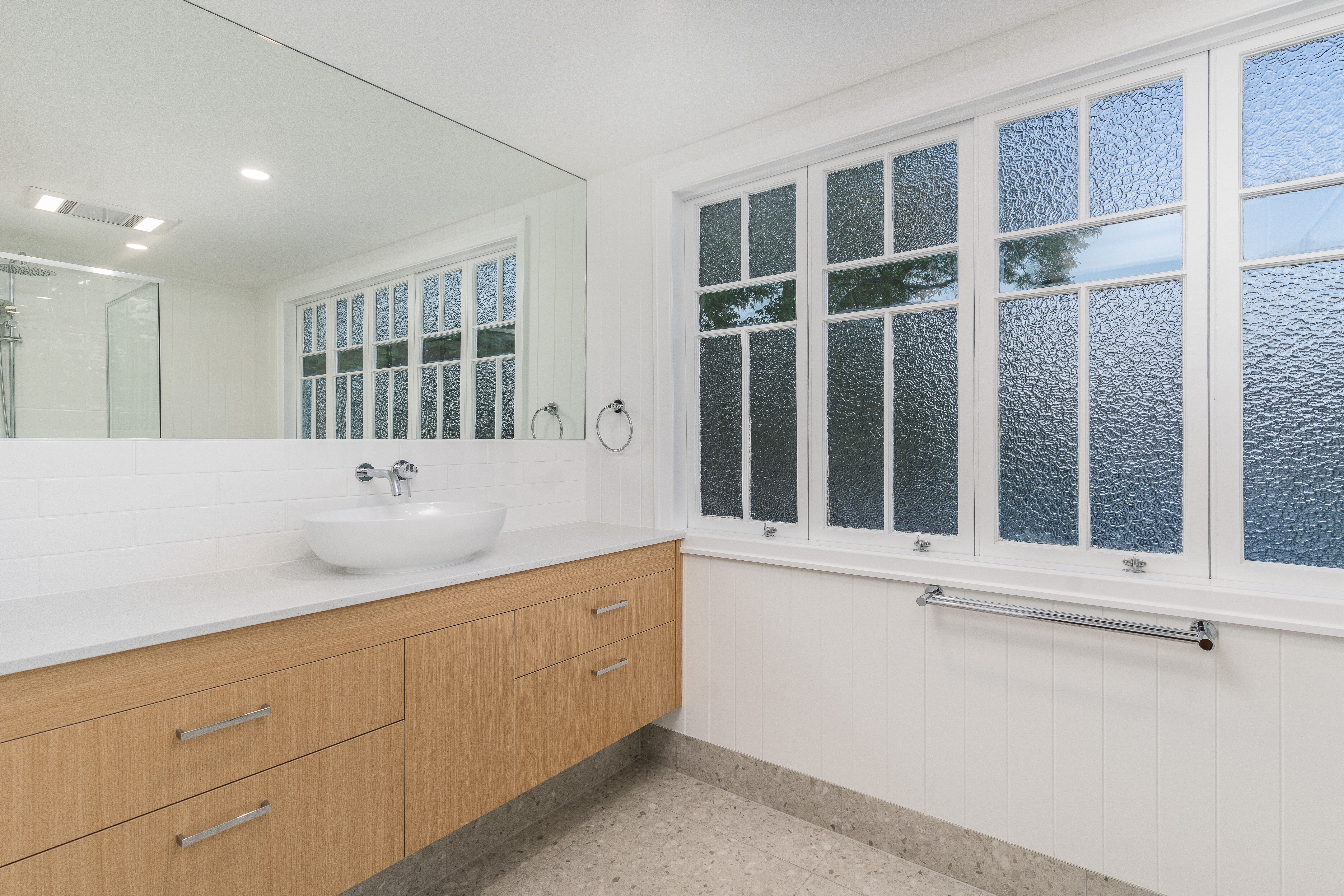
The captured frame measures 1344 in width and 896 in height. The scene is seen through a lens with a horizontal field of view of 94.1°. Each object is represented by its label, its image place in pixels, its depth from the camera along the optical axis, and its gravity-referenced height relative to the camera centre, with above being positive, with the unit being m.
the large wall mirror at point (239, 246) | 1.39 +0.55
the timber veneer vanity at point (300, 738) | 1.03 -0.61
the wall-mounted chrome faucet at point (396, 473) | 1.91 -0.09
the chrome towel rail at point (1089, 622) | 1.43 -0.45
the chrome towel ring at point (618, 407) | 2.54 +0.14
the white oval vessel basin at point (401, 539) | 1.50 -0.24
